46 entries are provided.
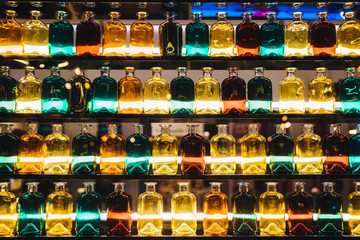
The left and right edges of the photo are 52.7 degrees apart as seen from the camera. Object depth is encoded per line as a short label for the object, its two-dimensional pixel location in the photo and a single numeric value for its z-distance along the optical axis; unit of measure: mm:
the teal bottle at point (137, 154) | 2203
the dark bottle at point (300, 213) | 2168
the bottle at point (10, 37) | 2240
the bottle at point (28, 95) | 2227
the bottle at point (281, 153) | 2209
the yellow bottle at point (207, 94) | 2250
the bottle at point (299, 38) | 2266
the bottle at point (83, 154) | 2197
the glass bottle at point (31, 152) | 2195
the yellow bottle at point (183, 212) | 2164
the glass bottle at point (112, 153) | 2209
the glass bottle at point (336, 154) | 2205
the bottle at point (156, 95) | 2236
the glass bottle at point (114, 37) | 2248
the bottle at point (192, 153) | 2203
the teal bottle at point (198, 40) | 2264
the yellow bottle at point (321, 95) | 2234
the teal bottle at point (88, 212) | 2158
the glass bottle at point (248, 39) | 2256
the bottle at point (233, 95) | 2234
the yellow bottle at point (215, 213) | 2168
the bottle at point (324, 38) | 2250
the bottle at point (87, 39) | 2250
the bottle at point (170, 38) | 2238
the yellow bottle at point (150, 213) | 2168
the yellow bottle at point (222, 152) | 2229
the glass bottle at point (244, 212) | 2174
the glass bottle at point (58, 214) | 2158
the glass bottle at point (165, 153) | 2223
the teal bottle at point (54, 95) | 2213
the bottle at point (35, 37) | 2252
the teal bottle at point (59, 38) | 2242
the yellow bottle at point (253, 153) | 2223
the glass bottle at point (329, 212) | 2160
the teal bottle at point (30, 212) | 2152
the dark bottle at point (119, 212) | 2168
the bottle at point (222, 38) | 2270
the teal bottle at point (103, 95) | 2217
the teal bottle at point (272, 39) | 2248
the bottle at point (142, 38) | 2254
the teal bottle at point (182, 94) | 2230
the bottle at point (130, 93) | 2230
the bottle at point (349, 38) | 2250
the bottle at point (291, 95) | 2232
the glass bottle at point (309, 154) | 2223
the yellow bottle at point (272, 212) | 2168
